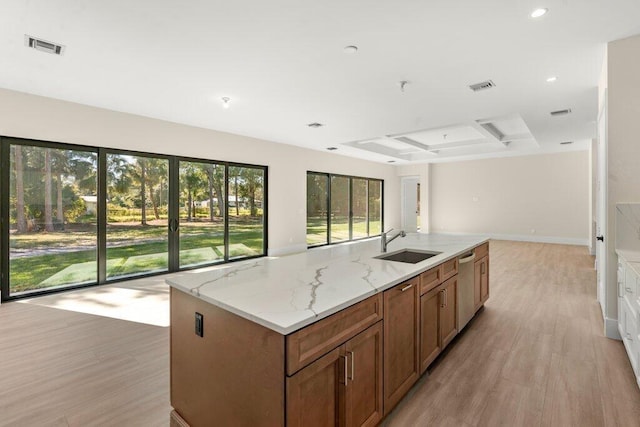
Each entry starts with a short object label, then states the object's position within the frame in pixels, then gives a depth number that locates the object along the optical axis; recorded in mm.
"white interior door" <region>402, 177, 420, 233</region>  11586
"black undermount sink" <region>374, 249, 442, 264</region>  2554
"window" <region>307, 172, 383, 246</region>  8188
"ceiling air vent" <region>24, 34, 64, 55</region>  2652
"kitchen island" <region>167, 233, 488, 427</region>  1144
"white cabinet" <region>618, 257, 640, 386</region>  2010
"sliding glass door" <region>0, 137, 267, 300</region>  3955
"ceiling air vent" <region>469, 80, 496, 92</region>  3678
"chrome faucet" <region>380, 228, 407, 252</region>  2596
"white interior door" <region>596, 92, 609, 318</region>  2946
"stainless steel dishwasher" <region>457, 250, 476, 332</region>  2697
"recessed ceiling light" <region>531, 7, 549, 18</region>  2273
